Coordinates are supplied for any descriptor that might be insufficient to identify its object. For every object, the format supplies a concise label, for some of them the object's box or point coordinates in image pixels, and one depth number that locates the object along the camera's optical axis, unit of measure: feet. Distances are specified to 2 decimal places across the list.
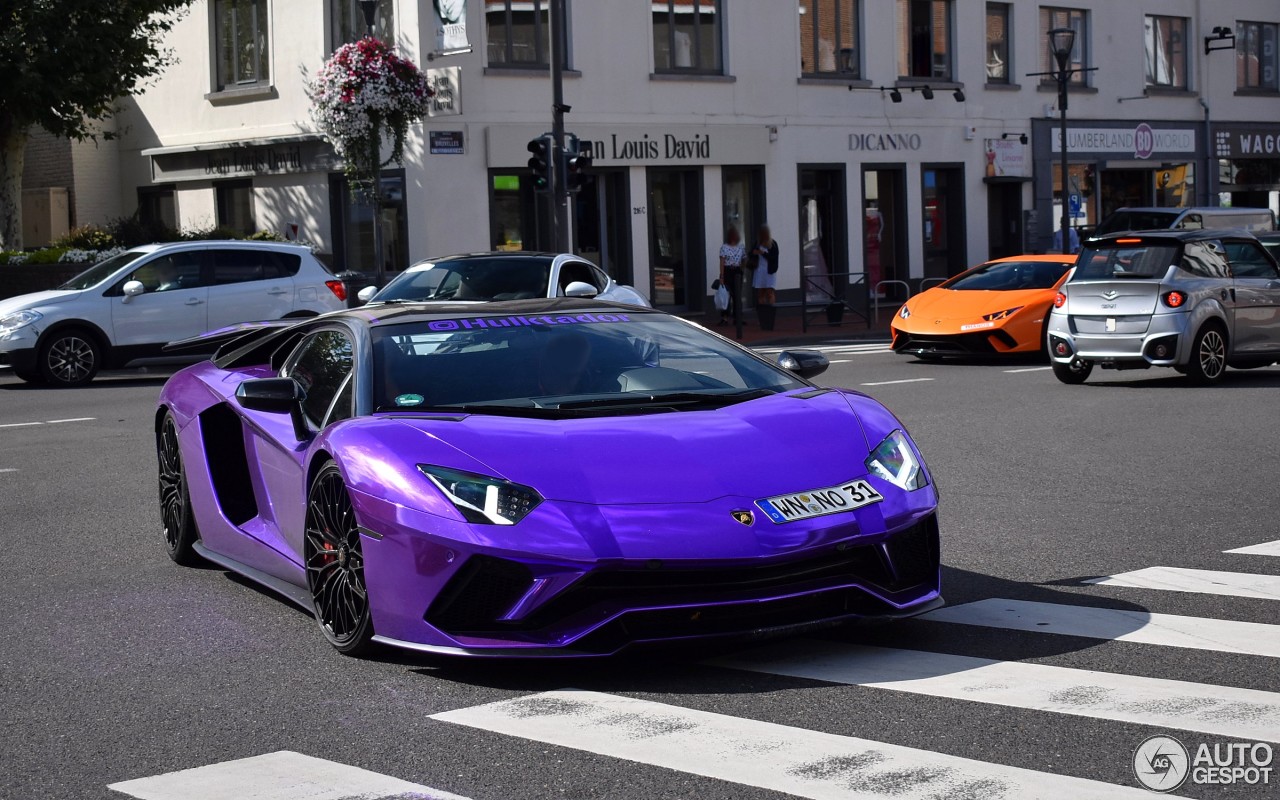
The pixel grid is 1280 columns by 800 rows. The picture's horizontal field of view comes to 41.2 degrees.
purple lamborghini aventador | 17.53
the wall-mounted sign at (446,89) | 93.61
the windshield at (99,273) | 68.69
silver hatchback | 55.21
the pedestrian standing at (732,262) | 96.12
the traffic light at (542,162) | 82.79
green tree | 88.79
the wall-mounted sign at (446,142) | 94.27
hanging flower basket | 88.28
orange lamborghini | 67.88
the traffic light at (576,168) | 83.60
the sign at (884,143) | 114.32
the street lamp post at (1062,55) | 101.76
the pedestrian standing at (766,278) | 97.35
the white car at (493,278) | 54.19
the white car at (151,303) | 66.33
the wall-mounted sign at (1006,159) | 121.90
